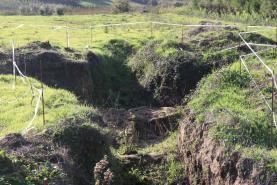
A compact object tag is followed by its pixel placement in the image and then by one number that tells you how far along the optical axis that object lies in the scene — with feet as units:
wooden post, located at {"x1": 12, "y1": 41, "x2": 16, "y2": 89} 51.86
